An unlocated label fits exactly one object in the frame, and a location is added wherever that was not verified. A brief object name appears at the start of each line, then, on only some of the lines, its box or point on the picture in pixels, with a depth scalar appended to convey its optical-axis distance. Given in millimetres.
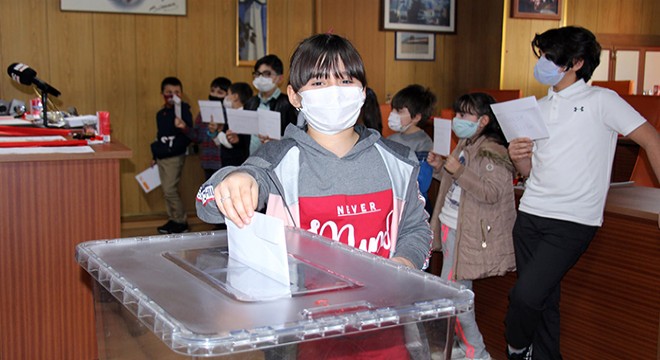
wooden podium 3225
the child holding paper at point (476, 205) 3258
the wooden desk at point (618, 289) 2869
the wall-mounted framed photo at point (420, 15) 7957
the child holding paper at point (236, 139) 5484
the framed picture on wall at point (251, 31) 7301
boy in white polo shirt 2883
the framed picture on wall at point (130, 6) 6648
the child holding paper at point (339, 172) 1656
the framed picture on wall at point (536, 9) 8000
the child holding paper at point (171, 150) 6688
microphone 4659
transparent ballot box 915
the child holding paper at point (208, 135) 6281
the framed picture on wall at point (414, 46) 8086
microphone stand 4763
